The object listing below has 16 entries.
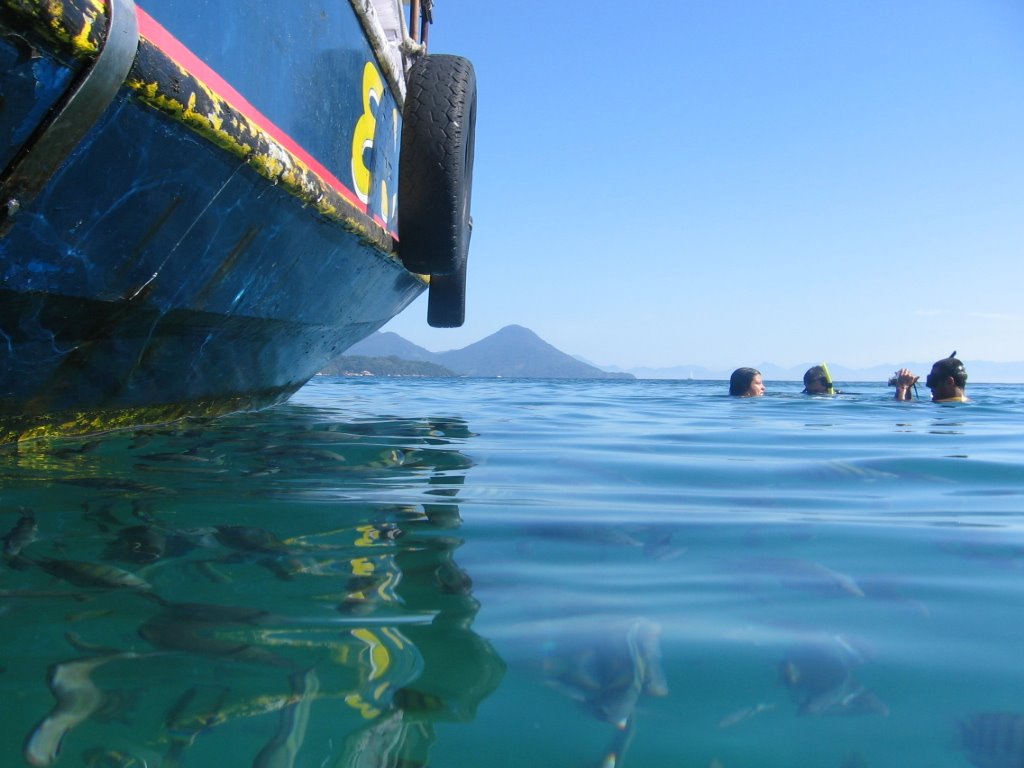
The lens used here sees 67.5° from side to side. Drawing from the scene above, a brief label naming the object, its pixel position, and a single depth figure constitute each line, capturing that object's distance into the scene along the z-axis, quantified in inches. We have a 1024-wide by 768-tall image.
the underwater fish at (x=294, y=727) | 29.7
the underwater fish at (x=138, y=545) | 53.7
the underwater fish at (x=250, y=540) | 57.4
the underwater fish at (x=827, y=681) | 34.5
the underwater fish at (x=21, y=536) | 54.3
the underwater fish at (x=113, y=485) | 77.9
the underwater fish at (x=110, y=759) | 29.1
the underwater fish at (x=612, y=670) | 34.9
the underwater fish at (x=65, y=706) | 29.6
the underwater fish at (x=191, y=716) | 30.5
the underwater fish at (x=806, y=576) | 51.4
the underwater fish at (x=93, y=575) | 47.8
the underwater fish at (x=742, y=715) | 33.0
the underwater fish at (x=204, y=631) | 38.1
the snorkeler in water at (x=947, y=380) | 287.0
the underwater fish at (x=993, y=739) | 30.5
